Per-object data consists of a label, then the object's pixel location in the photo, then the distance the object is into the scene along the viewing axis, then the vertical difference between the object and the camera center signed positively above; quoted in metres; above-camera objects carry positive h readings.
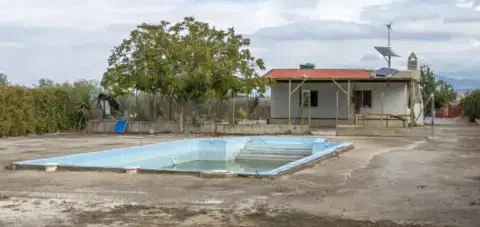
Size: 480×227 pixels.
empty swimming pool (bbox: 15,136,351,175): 15.25 -1.22
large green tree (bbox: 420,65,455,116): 47.59 +2.00
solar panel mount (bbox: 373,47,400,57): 36.78 +3.72
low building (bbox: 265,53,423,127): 29.22 +0.66
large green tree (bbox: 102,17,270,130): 25.33 +2.09
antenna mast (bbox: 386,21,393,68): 37.28 +3.30
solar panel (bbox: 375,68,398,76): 30.88 +2.17
